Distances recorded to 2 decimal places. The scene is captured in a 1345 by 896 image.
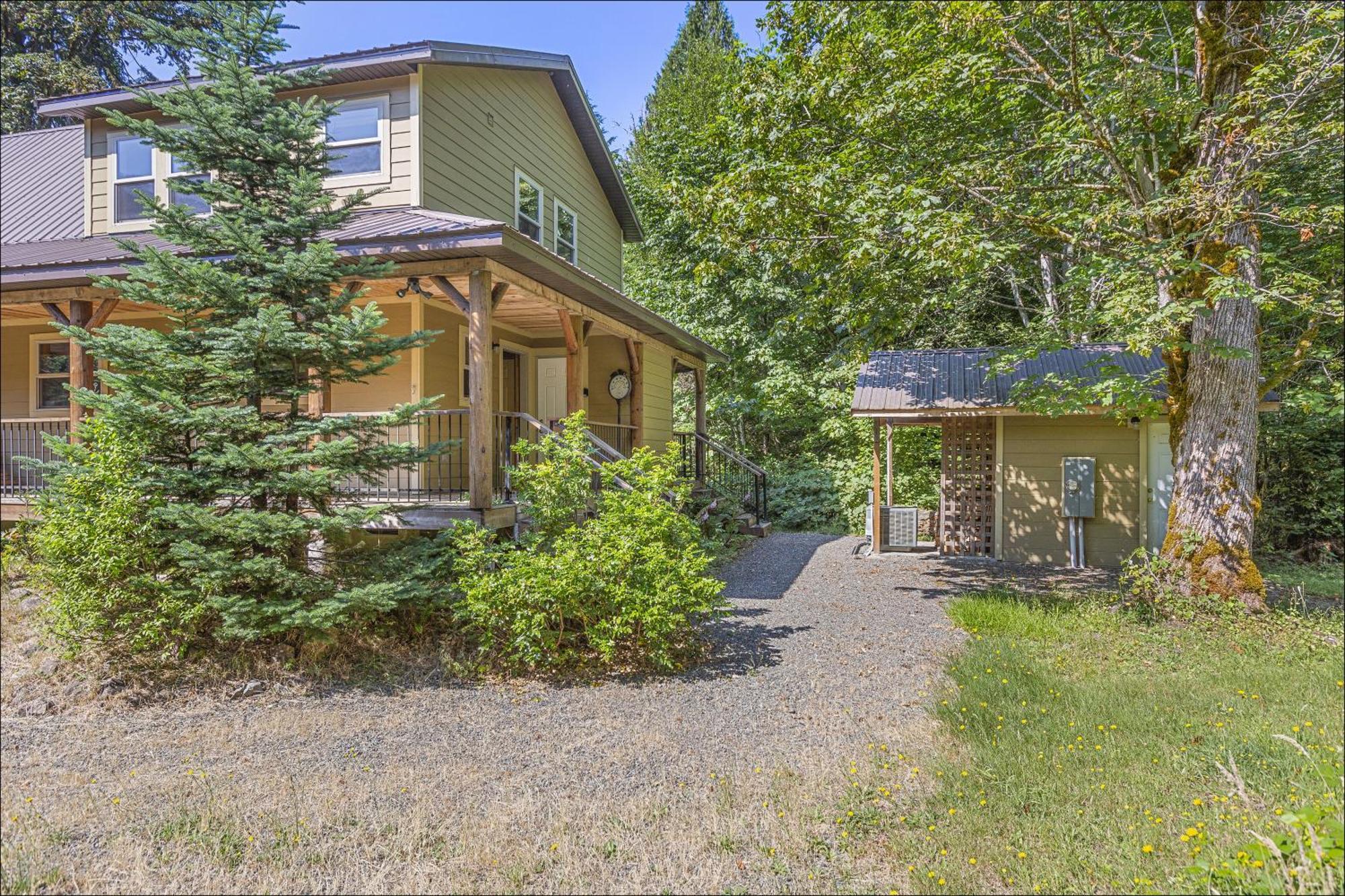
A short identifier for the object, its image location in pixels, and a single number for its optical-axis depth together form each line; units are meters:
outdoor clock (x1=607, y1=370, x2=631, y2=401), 11.51
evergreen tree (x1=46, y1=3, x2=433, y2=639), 5.06
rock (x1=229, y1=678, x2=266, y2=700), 5.06
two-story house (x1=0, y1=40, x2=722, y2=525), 6.67
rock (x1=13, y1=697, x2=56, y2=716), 4.79
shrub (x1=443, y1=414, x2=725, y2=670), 5.36
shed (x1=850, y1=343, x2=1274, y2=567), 9.51
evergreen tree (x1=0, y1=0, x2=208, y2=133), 16.06
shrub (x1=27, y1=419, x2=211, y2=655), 5.04
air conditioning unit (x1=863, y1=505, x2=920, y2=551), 10.95
